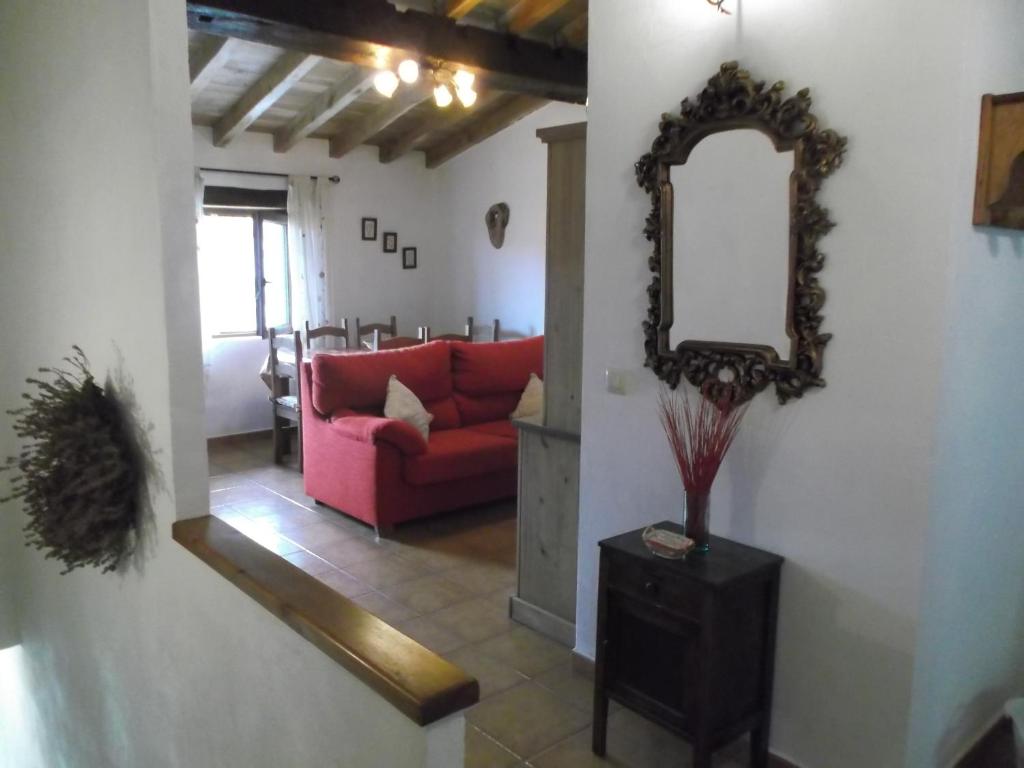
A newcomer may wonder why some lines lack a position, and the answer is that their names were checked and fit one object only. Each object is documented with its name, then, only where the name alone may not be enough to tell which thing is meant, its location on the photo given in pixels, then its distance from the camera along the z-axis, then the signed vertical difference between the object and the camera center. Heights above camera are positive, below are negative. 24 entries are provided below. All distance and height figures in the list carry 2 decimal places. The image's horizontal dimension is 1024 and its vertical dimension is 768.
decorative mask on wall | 7.00 +0.60
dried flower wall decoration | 2.03 -0.50
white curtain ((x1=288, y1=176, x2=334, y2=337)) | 6.74 +0.31
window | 6.45 +0.21
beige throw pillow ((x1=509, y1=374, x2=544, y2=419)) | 5.28 -0.76
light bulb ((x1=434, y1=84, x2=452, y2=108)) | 4.66 +1.14
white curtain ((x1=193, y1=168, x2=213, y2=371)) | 6.13 +0.54
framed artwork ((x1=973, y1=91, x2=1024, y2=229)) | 1.86 +0.30
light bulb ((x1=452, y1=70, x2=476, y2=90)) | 4.58 +1.22
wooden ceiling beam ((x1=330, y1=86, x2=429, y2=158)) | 5.81 +1.34
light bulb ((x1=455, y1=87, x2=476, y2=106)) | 4.64 +1.14
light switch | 2.62 -0.31
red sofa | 4.41 -0.89
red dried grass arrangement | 2.23 -0.44
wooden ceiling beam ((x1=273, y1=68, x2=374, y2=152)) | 5.46 +1.35
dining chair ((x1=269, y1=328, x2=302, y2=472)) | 5.84 -0.81
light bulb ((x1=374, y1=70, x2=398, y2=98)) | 4.43 +1.17
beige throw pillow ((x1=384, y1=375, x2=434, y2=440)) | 4.71 -0.73
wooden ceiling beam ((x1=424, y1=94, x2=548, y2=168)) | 6.54 +1.42
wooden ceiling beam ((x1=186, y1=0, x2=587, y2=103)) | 3.79 +1.36
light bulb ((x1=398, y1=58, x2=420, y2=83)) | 4.26 +1.18
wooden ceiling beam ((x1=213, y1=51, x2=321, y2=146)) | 5.08 +1.35
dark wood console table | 2.11 -1.00
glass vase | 2.25 -0.66
